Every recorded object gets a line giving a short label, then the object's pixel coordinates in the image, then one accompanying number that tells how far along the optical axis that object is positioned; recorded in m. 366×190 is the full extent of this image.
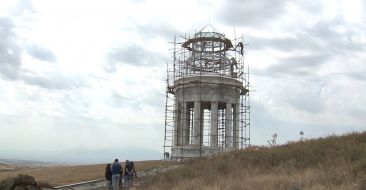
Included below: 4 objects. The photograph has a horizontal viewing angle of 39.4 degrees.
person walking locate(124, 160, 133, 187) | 28.36
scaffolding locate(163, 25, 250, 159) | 51.78
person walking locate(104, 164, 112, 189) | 28.80
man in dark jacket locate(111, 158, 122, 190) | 27.67
